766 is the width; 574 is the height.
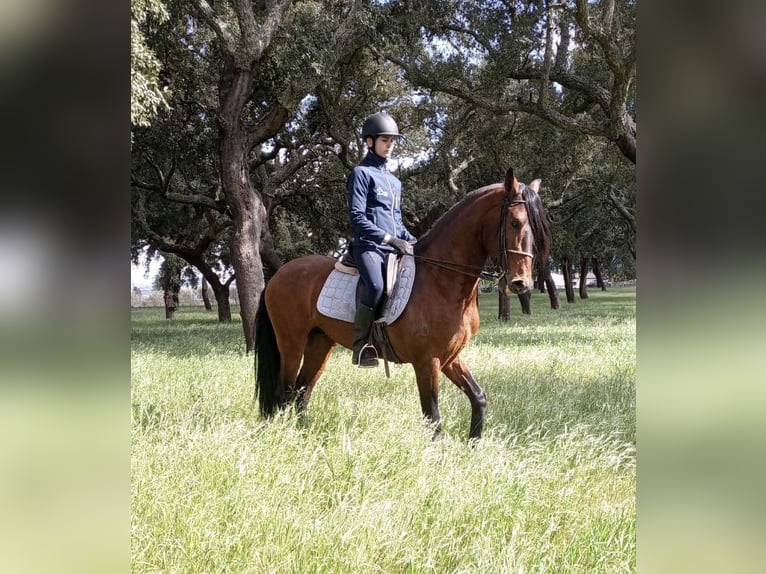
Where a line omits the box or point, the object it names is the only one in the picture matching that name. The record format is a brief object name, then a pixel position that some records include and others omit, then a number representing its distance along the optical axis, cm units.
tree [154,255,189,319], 2803
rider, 445
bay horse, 396
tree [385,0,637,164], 1016
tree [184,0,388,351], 975
